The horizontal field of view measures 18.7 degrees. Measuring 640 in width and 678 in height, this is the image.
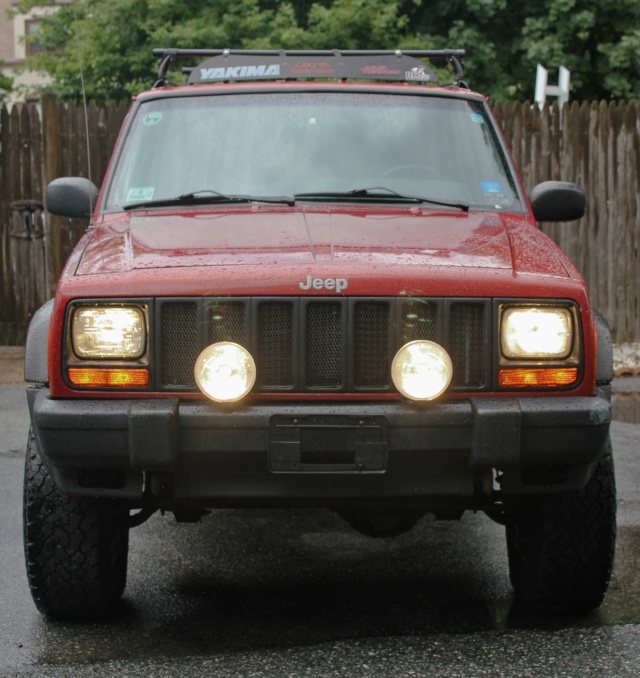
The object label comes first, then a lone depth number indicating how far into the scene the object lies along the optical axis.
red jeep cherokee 5.88
